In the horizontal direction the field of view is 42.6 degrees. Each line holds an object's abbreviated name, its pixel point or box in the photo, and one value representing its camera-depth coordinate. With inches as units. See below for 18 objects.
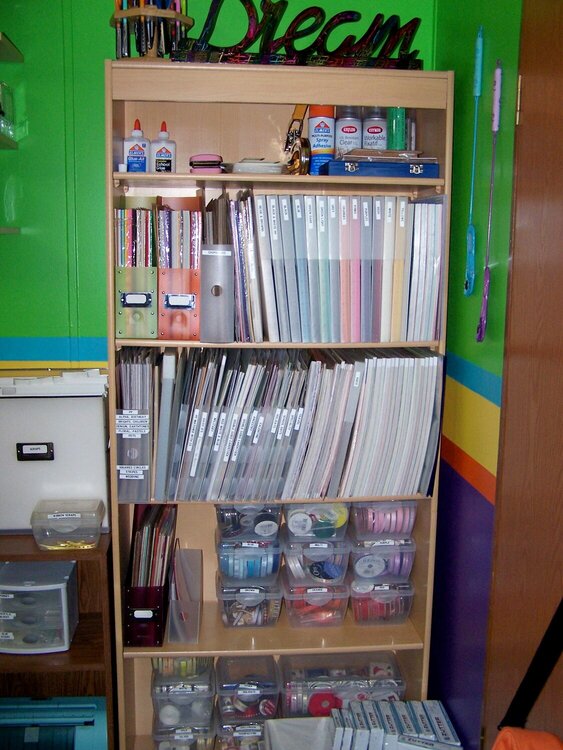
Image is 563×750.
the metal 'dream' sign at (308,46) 80.6
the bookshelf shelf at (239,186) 74.7
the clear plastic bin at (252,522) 85.0
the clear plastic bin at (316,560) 85.2
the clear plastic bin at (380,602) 86.6
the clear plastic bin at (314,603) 86.3
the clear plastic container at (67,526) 80.1
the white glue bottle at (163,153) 82.1
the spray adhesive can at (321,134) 80.2
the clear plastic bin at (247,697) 88.0
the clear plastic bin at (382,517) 85.1
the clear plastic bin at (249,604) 86.0
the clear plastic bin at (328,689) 87.7
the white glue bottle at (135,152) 81.1
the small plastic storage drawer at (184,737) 87.2
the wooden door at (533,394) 55.4
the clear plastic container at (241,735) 87.4
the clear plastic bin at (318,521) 84.7
